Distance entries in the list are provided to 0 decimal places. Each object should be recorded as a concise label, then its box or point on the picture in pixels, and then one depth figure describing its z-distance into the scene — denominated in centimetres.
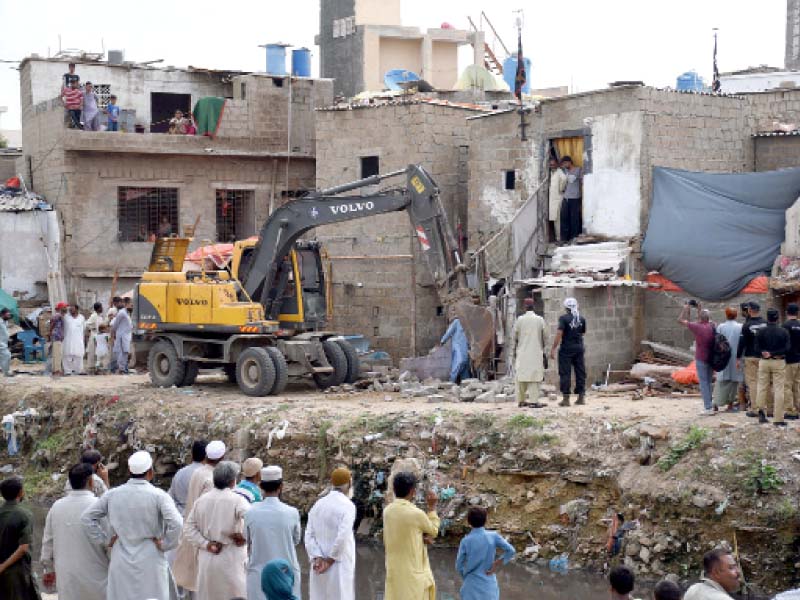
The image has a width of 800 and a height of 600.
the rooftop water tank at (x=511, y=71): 3060
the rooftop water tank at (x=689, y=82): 2828
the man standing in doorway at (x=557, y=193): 2136
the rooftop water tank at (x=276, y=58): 2983
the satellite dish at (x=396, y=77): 3033
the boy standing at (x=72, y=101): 2712
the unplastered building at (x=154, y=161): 2747
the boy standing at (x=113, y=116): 2780
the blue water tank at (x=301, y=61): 2995
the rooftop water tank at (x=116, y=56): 2988
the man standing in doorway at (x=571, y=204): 2130
